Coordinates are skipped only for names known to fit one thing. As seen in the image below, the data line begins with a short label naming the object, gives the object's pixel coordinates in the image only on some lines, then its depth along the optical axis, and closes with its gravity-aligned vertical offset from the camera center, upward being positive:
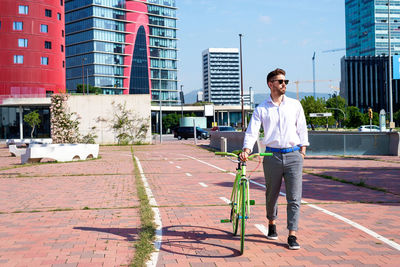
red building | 68.00 +11.14
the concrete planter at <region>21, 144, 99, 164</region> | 21.16 -1.22
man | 5.49 -0.21
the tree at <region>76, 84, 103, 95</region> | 113.31 +8.24
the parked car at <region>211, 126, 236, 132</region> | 53.47 -0.57
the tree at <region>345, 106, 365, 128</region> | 90.84 +0.37
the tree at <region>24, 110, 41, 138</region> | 56.97 +0.86
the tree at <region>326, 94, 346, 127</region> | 109.53 +3.63
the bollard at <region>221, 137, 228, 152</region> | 27.13 -1.21
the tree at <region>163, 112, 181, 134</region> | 107.50 +0.56
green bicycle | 5.27 -0.83
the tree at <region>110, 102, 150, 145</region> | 47.00 -0.09
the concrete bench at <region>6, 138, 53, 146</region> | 37.00 -1.24
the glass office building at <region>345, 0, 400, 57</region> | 141.50 +28.00
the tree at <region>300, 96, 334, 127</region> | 95.50 +2.75
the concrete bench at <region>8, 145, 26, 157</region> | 28.77 -1.43
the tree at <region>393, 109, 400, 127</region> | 109.88 +0.55
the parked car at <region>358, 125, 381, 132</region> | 59.08 -0.87
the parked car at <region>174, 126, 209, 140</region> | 58.31 -1.17
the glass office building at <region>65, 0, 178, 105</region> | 121.31 +20.44
